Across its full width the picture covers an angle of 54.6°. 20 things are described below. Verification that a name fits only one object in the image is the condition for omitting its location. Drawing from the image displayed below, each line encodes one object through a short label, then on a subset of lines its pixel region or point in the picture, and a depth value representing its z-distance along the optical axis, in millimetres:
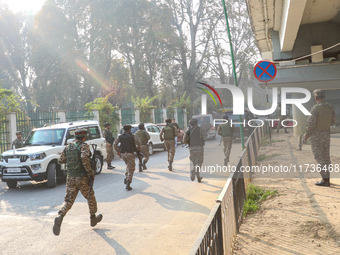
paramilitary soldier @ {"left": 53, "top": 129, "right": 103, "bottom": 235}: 5598
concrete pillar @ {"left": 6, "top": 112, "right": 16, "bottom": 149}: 13727
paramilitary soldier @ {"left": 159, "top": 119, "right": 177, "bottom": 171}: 11297
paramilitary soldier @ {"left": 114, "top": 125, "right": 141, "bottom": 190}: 8716
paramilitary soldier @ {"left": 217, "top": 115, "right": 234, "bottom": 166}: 11406
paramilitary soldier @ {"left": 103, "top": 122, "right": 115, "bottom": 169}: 13183
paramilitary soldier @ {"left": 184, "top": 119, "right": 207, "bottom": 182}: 8883
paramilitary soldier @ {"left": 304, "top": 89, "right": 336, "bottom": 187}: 6746
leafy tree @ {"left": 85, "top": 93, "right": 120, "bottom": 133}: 19734
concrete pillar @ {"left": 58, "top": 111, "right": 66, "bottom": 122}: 17156
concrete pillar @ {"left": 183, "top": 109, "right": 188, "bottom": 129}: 37781
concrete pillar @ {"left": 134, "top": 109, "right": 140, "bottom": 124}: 24203
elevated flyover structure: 6891
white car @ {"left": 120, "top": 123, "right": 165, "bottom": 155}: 16950
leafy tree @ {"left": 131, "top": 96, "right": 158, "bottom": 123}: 25891
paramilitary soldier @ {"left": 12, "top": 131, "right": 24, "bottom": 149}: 12639
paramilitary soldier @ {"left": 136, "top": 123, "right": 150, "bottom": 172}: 11508
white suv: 9266
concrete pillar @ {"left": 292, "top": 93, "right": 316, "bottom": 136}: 20328
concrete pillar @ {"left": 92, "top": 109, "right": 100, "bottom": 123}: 19336
